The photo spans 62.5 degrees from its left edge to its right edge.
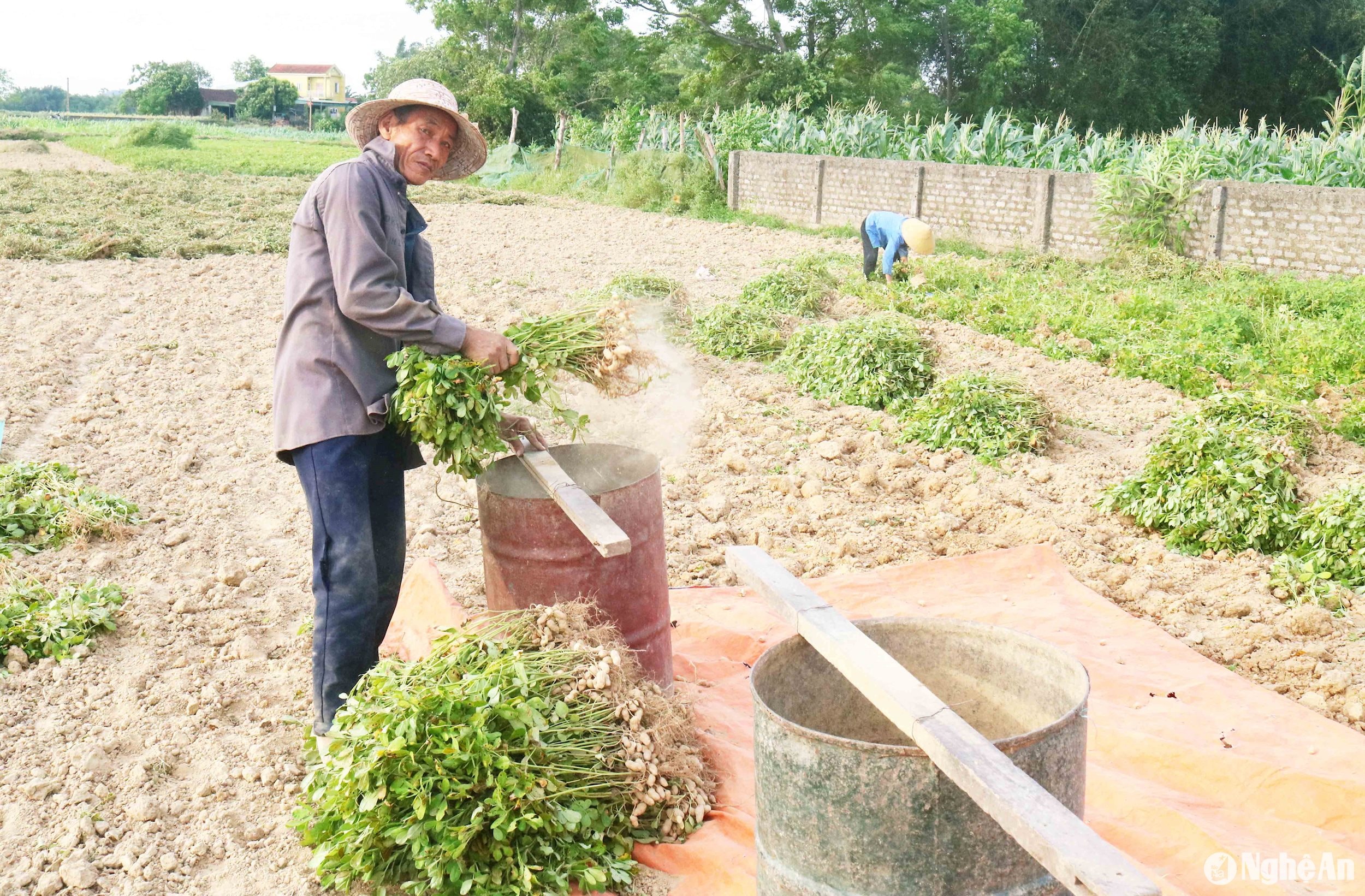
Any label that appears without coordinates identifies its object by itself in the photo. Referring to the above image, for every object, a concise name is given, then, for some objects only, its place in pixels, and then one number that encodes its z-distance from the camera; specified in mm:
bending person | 10250
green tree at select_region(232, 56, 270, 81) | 120750
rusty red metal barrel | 3324
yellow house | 115938
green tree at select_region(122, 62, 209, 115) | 81562
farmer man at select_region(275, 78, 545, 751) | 3059
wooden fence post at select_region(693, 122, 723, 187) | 19594
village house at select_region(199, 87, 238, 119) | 82625
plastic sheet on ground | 2848
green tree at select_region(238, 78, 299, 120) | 74562
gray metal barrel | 1969
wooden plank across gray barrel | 1570
